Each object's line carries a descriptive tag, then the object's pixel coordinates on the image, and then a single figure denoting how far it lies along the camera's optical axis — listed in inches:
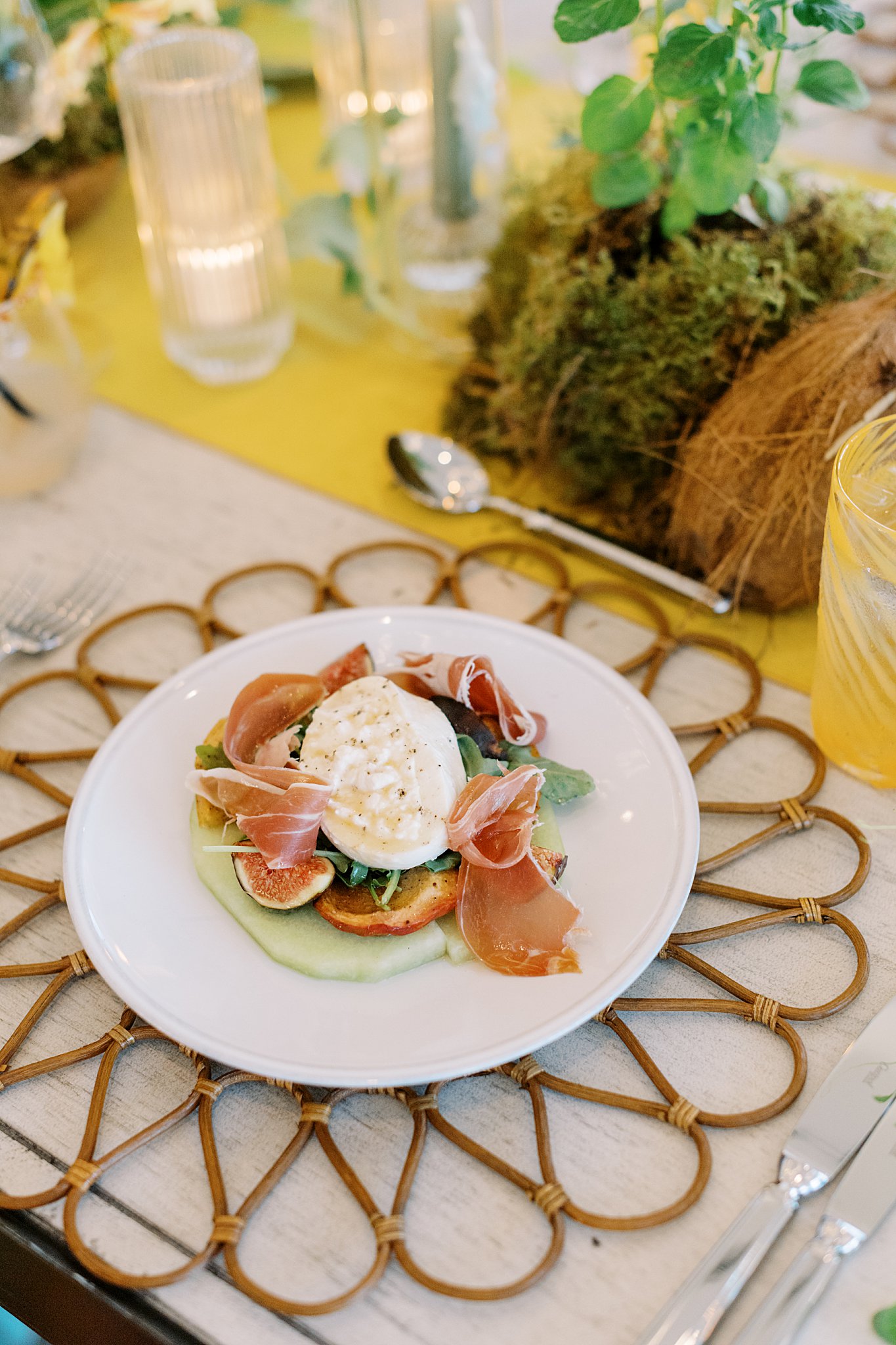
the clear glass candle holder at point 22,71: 51.4
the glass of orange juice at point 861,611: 32.9
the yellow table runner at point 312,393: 52.0
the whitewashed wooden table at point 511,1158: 26.0
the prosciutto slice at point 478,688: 34.5
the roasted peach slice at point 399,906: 29.7
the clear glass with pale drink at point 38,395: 50.4
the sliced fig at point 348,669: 36.4
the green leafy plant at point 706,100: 38.1
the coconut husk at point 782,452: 40.7
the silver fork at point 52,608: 44.6
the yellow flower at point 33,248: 47.3
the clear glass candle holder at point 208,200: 52.1
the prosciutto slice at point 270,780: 30.2
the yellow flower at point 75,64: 60.2
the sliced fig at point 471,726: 34.3
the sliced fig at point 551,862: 31.1
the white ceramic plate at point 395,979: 27.7
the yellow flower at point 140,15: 61.9
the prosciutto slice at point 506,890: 29.3
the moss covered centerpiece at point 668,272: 40.3
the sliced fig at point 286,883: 30.3
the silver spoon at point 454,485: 47.5
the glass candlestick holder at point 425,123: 54.9
